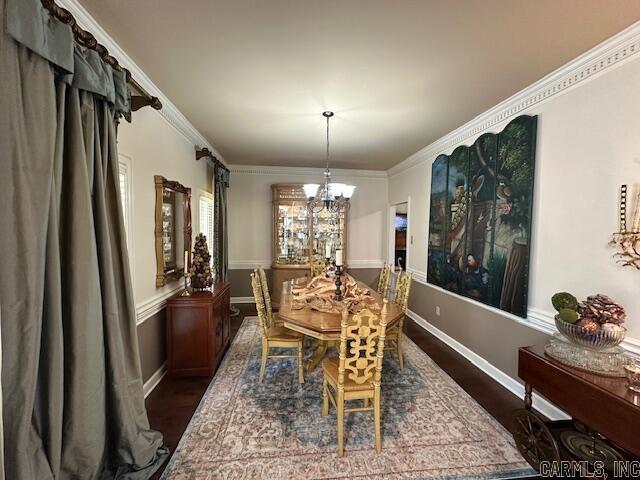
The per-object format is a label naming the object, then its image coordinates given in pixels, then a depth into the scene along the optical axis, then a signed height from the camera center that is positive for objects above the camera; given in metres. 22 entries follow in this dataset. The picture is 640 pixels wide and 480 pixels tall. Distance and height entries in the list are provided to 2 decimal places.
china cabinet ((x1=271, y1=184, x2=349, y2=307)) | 5.41 -0.06
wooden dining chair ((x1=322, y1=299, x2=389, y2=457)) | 1.85 -0.94
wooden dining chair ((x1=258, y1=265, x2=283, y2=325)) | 3.16 -0.77
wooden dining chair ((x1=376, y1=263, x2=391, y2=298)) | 3.77 -0.71
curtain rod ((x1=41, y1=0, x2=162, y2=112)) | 1.29 +1.01
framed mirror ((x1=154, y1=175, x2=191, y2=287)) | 2.74 +0.00
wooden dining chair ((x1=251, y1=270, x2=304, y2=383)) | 2.75 -1.10
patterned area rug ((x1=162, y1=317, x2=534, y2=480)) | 1.78 -1.53
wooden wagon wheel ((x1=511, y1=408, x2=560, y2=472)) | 1.73 -1.37
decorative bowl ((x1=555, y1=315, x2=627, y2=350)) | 1.64 -0.63
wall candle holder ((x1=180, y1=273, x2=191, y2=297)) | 2.94 -0.67
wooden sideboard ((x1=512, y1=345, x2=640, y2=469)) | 1.38 -0.99
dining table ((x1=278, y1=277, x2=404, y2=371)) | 2.17 -0.77
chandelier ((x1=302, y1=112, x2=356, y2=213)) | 3.47 +0.50
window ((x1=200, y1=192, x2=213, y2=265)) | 4.16 +0.22
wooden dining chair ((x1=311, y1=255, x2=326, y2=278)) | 4.41 -0.58
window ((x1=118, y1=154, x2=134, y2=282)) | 2.20 +0.29
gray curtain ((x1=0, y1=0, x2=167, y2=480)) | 1.16 -0.26
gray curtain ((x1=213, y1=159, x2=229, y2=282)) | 4.30 +0.16
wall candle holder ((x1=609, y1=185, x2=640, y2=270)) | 1.72 -0.05
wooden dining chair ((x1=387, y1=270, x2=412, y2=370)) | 2.97 -0.89
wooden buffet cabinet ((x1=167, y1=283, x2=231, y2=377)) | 2.79 -1.08
